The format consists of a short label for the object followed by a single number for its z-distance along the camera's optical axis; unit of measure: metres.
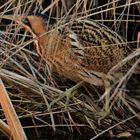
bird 5.78
